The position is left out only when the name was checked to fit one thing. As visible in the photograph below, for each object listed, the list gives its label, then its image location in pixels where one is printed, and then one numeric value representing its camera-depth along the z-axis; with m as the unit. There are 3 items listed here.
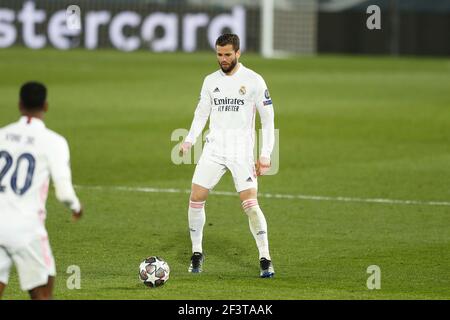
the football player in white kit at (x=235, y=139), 21.33
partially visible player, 15.48
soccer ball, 19.81
